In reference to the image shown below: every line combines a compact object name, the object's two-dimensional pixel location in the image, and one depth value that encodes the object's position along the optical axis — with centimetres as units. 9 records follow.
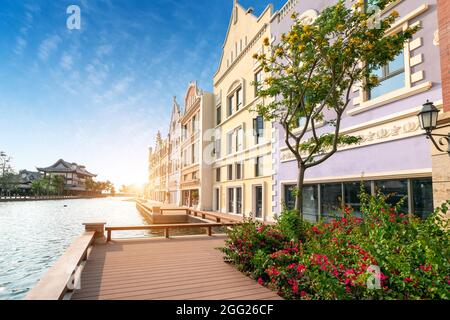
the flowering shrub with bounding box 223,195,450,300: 317
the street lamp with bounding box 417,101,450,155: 590
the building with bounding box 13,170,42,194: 6485
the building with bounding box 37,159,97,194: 8744
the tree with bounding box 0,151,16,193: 5886
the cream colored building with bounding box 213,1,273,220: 1759
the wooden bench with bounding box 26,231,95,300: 360
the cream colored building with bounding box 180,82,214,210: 2600
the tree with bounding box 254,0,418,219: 663
